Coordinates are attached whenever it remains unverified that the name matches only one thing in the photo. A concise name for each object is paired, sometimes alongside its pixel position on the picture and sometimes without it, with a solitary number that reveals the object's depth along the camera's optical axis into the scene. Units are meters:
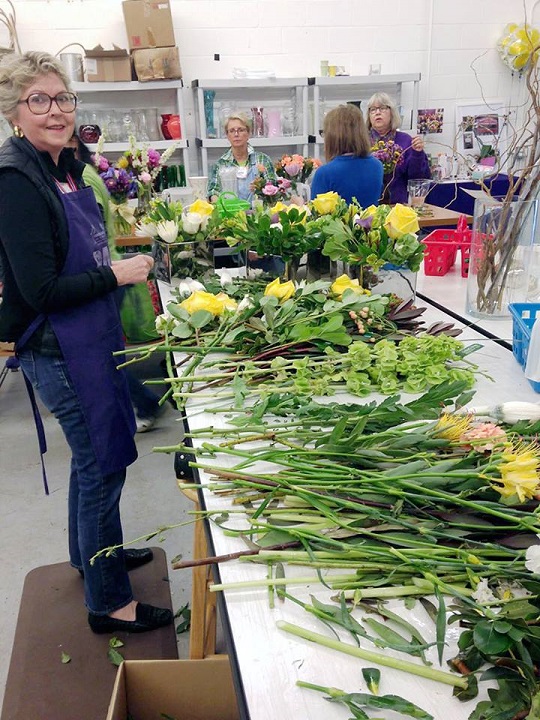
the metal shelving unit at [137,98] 4.93
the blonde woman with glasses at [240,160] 4.19
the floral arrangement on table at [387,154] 4.00
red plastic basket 2.49
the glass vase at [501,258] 1.75
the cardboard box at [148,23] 4.81
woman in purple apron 1.50
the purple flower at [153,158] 3.26
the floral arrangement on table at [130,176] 3.08
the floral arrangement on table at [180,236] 2.14
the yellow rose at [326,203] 2.04
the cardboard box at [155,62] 4.84
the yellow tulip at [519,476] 0.85
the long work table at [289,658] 0.70
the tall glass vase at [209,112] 5.25
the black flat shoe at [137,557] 2.22
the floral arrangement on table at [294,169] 3.44
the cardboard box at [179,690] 1.37
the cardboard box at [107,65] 4.80
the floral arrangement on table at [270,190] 2.87
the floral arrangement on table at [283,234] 1.89
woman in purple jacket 4.51
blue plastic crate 1.49
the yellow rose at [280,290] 1.63
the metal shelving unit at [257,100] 5.20
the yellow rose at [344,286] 1.69
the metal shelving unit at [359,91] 5.36
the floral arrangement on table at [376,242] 1.76
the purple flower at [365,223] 1.81
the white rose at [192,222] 2.13
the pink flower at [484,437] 0.97
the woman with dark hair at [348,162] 3.11
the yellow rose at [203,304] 1.61
